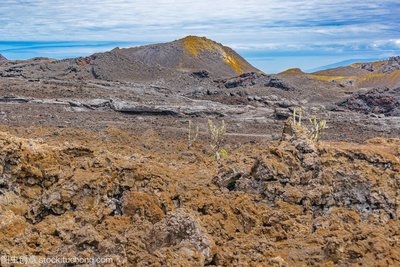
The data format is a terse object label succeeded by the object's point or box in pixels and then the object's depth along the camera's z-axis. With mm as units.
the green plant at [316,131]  14927
